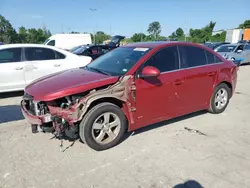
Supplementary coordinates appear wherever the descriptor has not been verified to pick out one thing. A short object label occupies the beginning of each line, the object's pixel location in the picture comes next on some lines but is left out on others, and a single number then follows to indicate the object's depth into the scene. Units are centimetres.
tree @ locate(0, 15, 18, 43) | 6488
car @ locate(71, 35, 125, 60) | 1110
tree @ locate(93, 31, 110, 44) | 6974
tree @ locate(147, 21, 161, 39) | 12081
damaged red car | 317
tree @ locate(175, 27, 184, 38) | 9321
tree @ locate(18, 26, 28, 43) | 7081
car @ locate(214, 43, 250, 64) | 1311
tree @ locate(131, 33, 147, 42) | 7625
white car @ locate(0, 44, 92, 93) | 616
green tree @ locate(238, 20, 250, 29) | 7625
